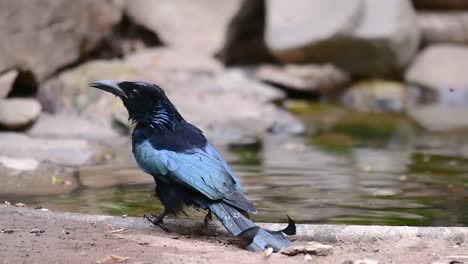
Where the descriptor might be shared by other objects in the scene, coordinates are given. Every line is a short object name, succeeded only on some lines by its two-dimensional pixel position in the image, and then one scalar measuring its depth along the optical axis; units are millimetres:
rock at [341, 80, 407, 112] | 22469
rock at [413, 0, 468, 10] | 24875
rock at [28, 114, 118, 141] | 15555
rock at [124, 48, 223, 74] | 20094
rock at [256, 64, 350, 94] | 21891
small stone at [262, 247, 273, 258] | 7145
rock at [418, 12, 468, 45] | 24531
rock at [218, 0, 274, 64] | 23125
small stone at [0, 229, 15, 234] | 7613
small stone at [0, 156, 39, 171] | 11883
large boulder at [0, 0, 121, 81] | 16719
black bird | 7566
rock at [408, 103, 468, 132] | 18625
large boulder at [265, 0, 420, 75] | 21828
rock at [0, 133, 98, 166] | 12969
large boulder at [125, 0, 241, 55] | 21922
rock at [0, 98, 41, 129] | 15159
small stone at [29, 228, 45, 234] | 7675
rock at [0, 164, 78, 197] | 10750
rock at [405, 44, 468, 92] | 23172
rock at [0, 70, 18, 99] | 16234
